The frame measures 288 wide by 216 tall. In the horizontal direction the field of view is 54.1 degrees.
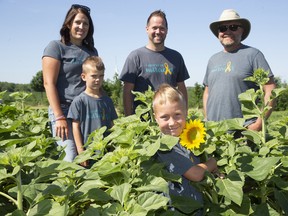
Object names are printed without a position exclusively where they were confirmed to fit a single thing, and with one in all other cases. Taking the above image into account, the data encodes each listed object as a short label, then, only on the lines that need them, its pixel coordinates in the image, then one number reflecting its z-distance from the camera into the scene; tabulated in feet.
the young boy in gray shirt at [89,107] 7.40
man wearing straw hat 8.35
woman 7.43
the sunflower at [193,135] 4.44
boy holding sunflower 4.46
